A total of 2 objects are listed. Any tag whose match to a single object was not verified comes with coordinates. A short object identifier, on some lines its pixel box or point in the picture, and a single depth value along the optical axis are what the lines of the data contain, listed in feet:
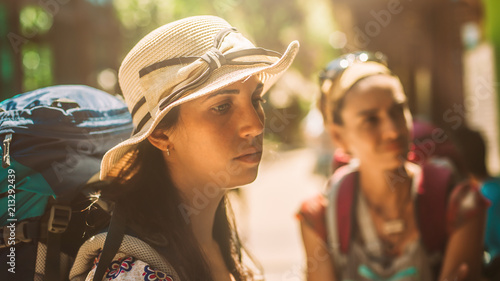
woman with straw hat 6.63
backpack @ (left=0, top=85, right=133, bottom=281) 6.69
